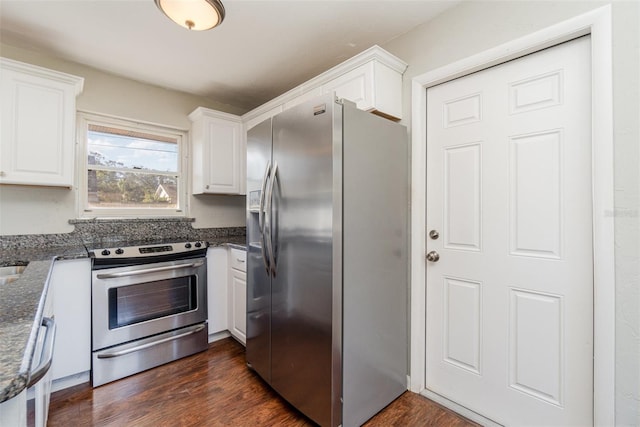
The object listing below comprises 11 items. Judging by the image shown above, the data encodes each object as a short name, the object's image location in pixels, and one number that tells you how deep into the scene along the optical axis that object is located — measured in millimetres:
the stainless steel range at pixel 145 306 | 2062
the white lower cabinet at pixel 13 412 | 606
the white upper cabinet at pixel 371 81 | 1863
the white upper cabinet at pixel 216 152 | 2961
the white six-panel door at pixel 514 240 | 1409
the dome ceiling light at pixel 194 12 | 1430
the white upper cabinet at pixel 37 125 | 1996
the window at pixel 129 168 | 2650
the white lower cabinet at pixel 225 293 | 2562
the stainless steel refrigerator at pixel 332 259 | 1540
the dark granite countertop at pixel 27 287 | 594
